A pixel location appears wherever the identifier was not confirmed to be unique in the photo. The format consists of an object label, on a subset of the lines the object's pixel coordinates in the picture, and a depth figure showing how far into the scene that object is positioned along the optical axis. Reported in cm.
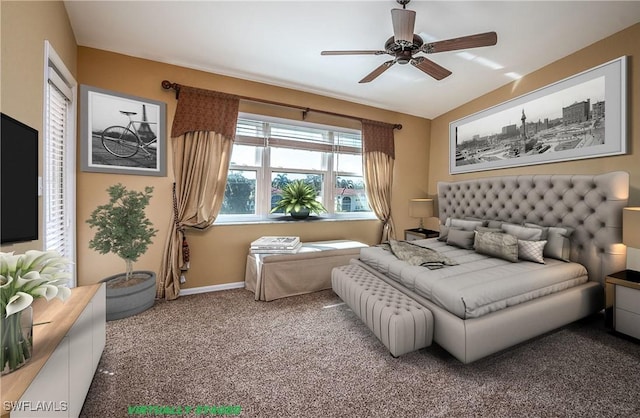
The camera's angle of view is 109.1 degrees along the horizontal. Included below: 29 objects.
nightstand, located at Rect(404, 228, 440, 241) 363
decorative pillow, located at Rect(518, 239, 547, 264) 213
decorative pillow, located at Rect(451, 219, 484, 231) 289
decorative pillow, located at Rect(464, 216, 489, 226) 290
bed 152
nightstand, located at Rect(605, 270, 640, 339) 172
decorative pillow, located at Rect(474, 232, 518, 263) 219
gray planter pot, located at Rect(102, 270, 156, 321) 209
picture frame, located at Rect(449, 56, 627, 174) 208
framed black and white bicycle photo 232
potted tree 205
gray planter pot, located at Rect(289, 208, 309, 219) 327
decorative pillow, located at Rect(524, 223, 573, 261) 220
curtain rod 259
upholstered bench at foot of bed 151
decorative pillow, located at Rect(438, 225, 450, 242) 304
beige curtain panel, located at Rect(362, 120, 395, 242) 364
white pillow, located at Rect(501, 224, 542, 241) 229
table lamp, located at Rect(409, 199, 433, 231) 367
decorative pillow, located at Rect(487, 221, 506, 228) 275
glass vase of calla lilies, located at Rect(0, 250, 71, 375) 78
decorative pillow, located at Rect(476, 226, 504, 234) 255
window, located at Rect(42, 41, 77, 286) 178
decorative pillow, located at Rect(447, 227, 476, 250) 264
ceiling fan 164
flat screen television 108
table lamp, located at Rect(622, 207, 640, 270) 173
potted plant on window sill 327
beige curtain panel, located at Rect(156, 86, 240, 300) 262
